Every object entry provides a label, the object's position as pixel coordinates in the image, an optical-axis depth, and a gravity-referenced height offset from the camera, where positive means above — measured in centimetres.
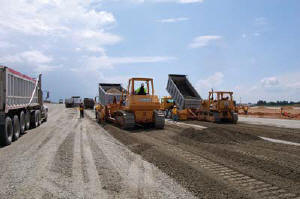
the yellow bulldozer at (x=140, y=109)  1449 -28
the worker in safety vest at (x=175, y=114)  1997 -78
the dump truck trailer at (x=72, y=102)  4819 +45
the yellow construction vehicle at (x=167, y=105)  2438 -12
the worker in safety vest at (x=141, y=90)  1503 +77
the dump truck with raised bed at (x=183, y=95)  2184 +70
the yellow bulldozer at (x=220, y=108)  1975 -37
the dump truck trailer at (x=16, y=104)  975 +5
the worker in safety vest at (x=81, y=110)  2429 -54
